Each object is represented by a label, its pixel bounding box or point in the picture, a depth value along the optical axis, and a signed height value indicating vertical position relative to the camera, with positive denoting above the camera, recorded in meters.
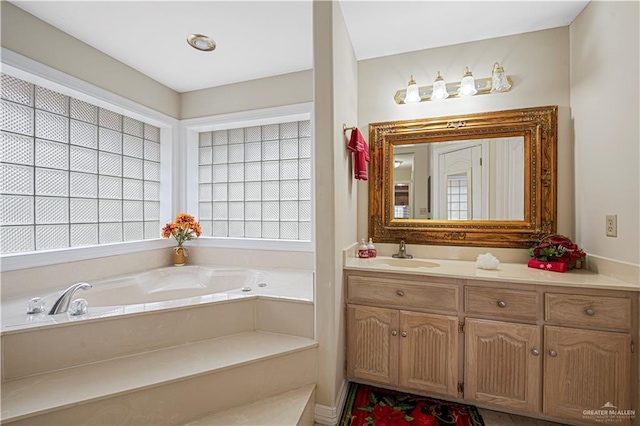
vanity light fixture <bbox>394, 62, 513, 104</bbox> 2.05 +0.97
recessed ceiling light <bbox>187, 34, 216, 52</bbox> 2.17 +1.37
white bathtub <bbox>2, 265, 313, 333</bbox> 1.61 -0.60
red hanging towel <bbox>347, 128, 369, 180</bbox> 1.95 +0.44
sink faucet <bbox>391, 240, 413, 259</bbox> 2.27 -0.33
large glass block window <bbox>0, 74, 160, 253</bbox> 1.95 +0.33
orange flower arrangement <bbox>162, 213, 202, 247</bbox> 2.81 -0.17
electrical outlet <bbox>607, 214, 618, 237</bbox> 1.59 -0.07
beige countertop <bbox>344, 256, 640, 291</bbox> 1.49 -0.37
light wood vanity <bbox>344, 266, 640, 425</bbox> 1.45 -0.75
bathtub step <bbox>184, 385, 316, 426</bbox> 1.43 -1.07
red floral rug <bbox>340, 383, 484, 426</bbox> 1.65 -1.24
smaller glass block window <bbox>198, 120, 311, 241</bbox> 2.92 +0.34
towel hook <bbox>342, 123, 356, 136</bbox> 1.92 +0.59
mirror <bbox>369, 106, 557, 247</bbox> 2.03 +0.27
